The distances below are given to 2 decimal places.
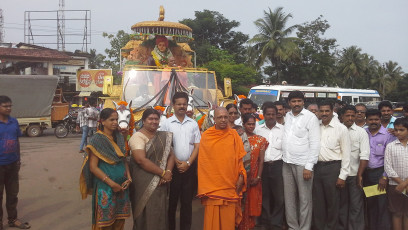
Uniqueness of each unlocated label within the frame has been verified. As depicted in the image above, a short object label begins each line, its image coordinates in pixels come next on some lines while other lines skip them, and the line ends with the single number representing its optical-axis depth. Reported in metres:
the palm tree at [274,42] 28.34
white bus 17.00
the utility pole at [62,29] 31.32
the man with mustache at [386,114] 4.84
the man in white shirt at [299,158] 4.11
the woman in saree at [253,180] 4.14
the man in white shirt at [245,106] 4.90
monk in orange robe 3.57
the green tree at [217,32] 36.12
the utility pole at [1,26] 42.02
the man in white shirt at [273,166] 4.45
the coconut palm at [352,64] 43.02
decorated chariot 7.15
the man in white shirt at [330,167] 4.11
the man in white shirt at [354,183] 4.23
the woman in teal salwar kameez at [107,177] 3.43
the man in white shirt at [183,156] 3.98
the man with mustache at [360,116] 4.88
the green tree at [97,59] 47.43
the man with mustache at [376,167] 4.25
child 3.83
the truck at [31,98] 14.91
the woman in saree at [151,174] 3.57
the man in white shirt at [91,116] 10.95
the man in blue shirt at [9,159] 4.41
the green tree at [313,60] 29.61
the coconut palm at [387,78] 50.67
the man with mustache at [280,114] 4.93
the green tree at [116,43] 27.23
